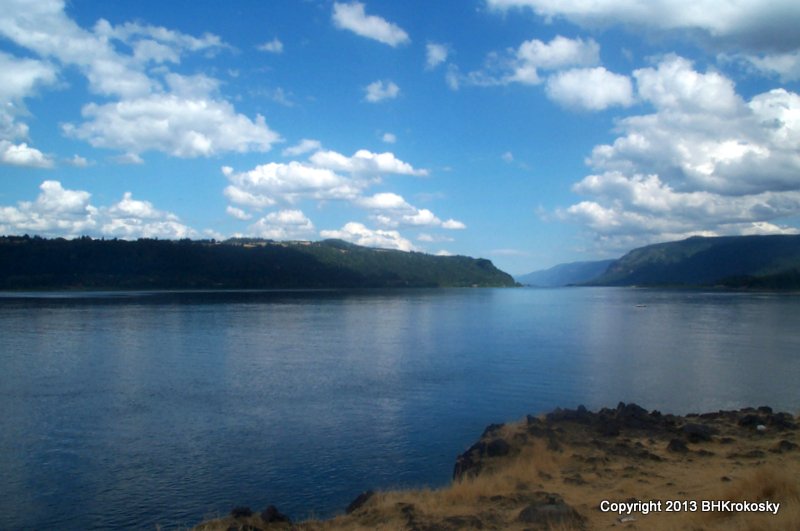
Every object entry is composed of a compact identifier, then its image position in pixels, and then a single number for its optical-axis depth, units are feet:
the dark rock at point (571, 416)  64.34
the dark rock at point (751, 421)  61.48
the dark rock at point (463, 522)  37.17
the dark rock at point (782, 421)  60.44
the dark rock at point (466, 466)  52.49
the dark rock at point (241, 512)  40.57
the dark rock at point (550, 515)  35.32
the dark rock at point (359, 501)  44.96
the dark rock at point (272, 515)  40.29
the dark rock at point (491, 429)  62.28
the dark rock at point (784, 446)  50.90
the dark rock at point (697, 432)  56.08
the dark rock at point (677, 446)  52.60
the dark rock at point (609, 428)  60.13
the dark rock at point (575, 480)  46.00
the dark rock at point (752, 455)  49.80
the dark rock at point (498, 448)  54.70
